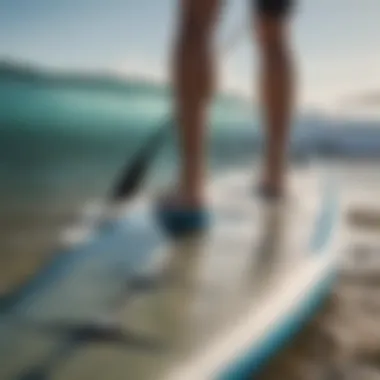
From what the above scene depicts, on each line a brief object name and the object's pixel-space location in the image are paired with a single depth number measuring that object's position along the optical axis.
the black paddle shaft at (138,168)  1.13
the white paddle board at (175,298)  0.73
